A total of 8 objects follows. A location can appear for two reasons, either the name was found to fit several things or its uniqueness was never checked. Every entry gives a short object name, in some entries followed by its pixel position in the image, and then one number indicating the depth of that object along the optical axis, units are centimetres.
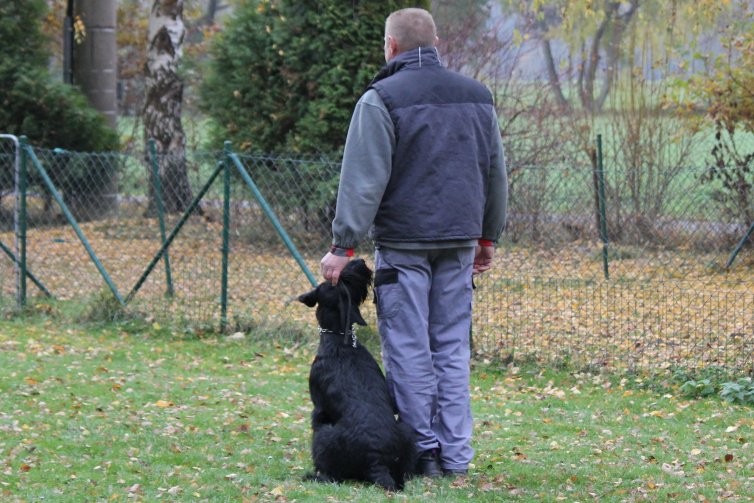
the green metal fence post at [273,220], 1565
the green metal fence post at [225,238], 1637
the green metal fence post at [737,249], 1969
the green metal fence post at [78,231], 1756
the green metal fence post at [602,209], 2037
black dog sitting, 886
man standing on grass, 893
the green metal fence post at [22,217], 1805
